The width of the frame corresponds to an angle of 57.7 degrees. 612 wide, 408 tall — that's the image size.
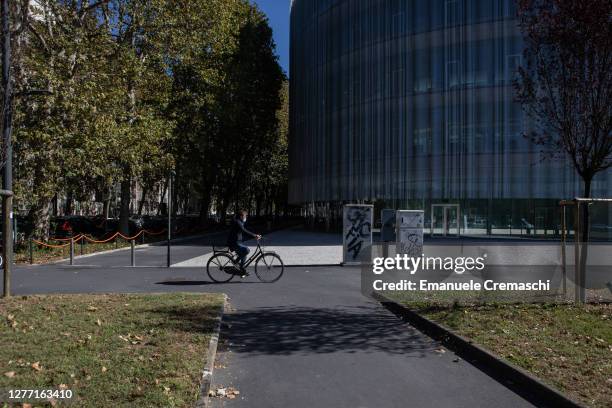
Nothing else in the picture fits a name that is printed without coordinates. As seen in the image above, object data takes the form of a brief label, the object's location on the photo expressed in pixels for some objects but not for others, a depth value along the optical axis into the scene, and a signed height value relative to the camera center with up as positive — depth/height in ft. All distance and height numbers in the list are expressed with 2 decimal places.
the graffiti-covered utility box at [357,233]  57.52 -1.82
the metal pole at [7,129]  32.63 +5.10
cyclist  43.80 -1.90
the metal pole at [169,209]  52.73 +0.58
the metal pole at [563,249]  35.04 -2.08
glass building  117.08 +22.14
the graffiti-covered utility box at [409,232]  56.59 -1.66
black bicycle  44.32 -4.01
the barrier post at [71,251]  59.00 -3.92
